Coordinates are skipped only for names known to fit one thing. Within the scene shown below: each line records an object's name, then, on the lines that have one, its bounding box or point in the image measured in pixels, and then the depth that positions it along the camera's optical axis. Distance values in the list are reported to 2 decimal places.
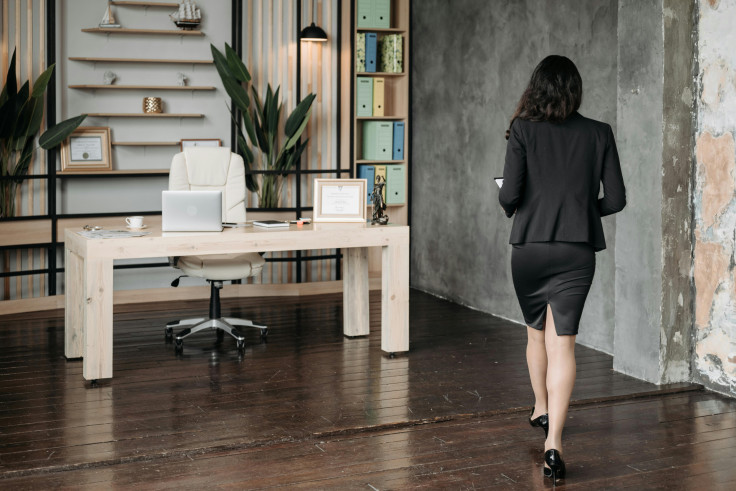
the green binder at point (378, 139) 7.03
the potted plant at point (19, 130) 5.85
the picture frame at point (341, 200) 5.02
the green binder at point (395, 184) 7.07
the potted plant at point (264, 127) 6.46
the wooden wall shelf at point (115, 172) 6.28
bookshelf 6.93
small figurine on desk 5.05
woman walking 3.10
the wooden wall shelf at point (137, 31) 6.31
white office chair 4.99
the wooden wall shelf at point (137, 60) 6.25
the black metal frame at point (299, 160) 6.69
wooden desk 4.28
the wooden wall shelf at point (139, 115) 6.33
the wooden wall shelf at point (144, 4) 6.36
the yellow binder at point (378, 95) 6.98
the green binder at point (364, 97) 6.91
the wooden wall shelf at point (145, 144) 6.43
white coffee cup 4.60
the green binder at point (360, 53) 6.87
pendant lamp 6.66
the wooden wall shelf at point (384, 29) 6.88
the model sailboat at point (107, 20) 6.29
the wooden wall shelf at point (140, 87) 6.26
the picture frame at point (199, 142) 6.67
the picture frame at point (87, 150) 6.29
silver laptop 4.55
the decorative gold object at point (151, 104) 6.48
